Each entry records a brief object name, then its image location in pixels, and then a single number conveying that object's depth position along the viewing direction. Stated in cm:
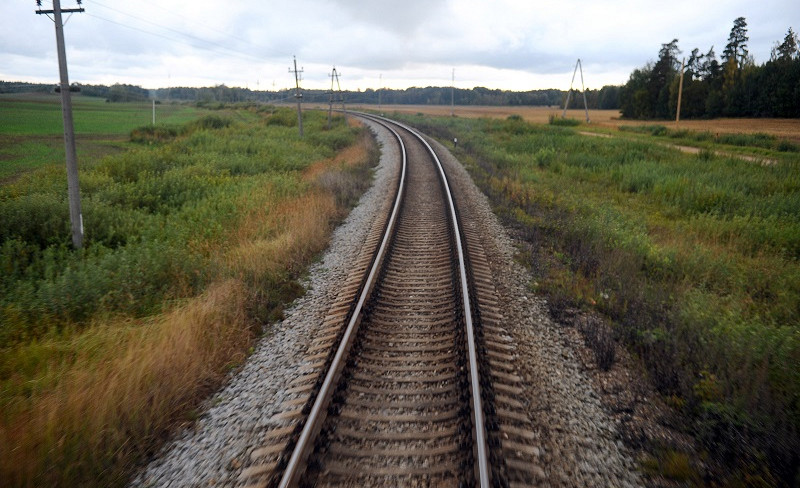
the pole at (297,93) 3479
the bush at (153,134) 3916
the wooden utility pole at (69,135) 857
